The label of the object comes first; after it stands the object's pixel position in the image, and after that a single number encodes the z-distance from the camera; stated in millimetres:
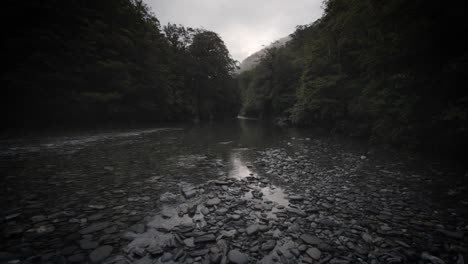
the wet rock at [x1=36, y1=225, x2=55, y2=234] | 2368
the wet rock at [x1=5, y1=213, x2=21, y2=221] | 2616
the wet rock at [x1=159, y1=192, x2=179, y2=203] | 3545
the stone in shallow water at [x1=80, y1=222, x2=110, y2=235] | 2434
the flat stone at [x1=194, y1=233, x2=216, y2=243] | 2296
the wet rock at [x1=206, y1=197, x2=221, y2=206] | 3371
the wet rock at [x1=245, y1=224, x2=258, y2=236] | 2518
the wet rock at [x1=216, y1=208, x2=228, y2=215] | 3059
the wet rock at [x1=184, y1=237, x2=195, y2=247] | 2236
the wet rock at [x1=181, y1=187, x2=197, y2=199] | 3754
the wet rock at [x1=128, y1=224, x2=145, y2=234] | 2495
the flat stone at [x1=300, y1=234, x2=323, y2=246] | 2282
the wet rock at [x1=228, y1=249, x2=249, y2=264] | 1963
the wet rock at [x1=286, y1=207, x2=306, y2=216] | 3055
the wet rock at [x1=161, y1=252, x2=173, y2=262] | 1974
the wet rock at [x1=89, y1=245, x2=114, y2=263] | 1912
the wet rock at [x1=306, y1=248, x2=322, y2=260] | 2041
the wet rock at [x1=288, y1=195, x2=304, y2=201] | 3585
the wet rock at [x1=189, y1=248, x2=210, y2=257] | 2045
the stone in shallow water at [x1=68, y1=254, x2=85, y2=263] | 1882
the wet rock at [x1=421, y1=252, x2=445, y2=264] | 1922
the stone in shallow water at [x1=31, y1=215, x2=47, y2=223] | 2615
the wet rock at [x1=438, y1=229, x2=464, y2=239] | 2338
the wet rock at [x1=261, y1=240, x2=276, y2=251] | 2188
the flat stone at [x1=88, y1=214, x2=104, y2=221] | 2744
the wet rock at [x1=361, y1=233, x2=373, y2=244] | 2280
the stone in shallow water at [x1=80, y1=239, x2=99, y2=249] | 2109
